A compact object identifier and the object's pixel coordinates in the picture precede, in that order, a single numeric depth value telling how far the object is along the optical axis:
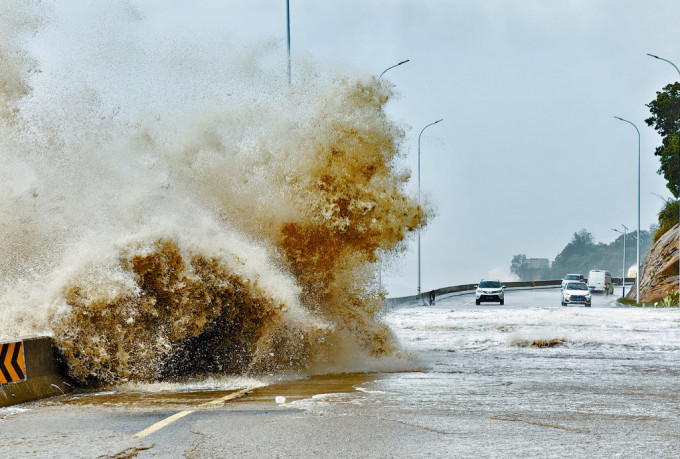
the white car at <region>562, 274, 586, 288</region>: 87.61
